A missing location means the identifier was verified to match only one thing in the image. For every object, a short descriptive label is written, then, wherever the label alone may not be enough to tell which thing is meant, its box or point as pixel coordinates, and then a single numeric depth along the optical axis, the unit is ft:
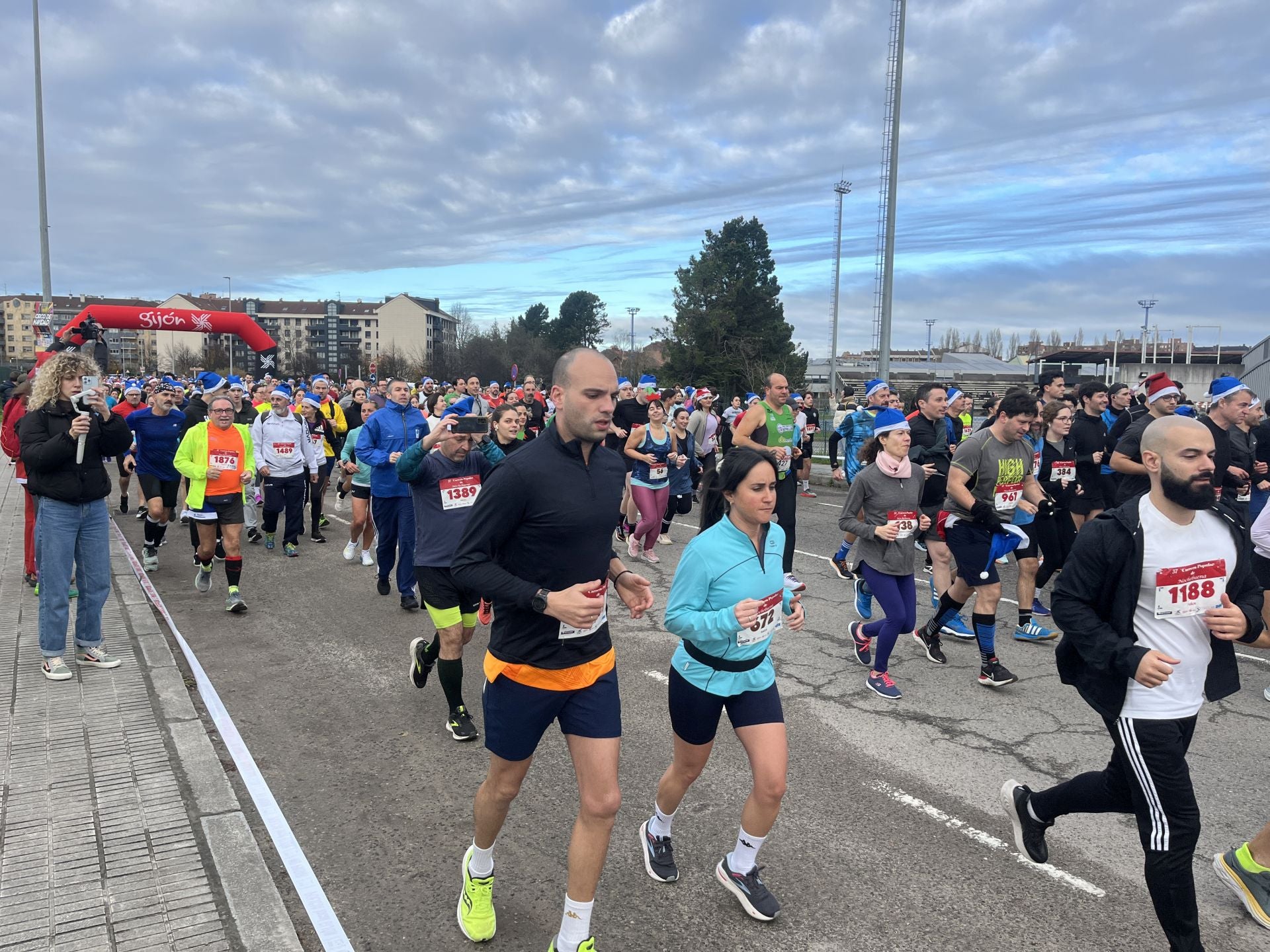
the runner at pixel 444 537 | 16.87
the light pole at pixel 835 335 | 117.39
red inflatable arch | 77.15
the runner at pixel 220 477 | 25.68
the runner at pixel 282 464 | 33.88
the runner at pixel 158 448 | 32.63
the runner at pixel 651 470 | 31.63
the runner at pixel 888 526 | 18.80
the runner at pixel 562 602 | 9.30
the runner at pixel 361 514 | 31.81
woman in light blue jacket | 10.66
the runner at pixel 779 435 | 25.68
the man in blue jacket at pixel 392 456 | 25.09
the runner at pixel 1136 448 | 22.15
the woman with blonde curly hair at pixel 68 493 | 18.28
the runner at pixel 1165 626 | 9.42
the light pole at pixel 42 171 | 64.28
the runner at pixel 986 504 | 19.74
